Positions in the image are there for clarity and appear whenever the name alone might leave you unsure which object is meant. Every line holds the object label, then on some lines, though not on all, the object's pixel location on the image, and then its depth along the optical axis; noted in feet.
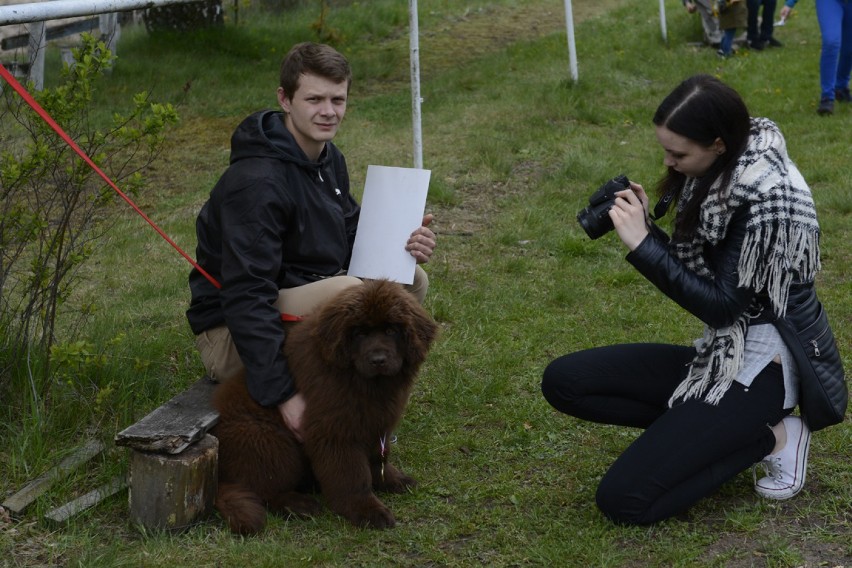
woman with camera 12.07
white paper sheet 14.47
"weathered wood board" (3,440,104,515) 12.49
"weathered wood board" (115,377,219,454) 12.02
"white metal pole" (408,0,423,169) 21.88
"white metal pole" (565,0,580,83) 32.76
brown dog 12.10
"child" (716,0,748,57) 37.91
